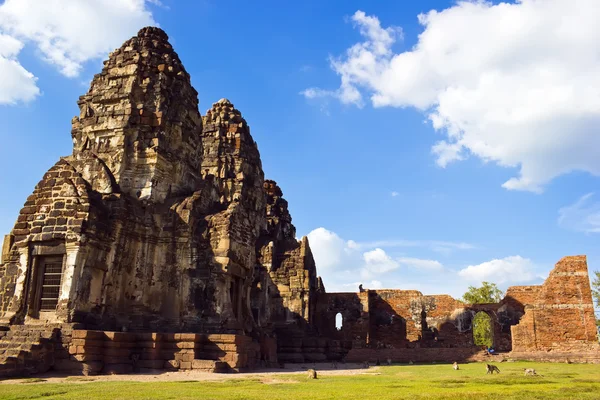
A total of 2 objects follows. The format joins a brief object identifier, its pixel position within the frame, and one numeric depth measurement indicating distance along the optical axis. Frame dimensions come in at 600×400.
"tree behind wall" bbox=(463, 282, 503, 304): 48.75
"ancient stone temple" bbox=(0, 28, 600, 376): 13.44
